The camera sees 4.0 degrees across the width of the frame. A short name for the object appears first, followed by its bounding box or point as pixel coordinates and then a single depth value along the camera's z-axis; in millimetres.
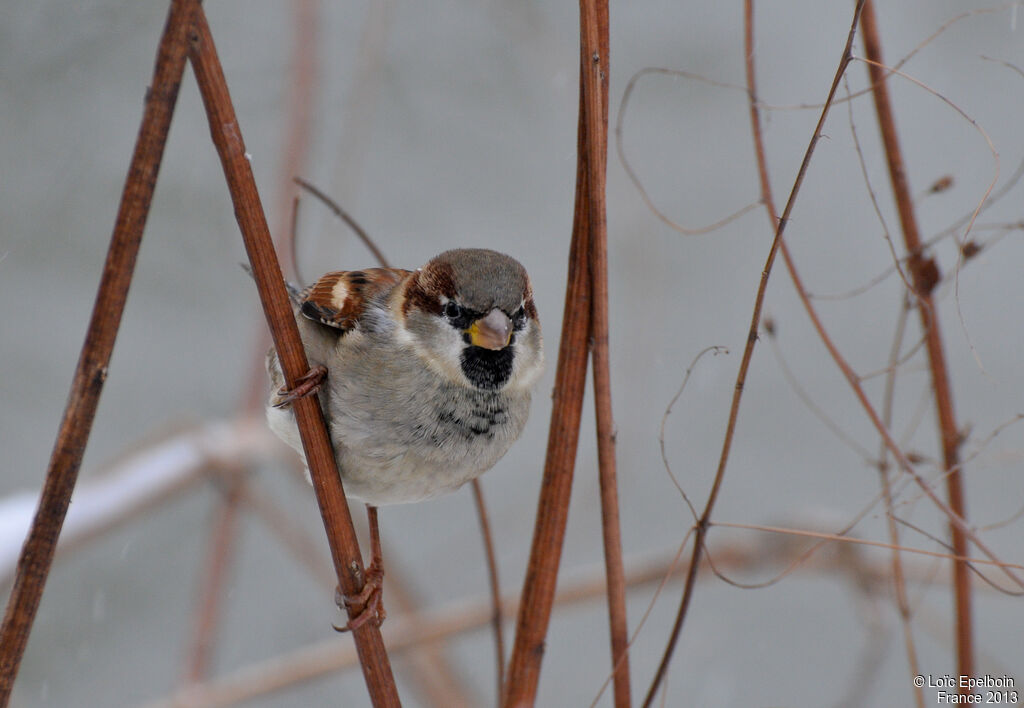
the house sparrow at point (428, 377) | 3279
